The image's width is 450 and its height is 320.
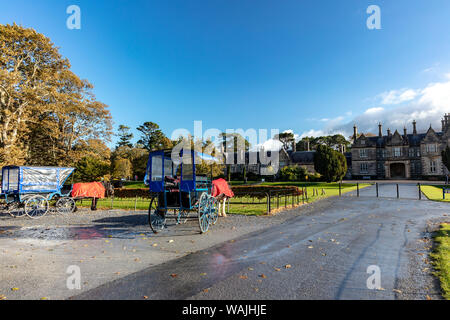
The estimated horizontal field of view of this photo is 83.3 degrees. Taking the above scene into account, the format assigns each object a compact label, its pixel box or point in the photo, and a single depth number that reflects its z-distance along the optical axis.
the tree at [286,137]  100.46
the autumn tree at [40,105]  22.35
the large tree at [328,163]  41.03
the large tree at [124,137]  80.69
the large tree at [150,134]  73.12
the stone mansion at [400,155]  55.72
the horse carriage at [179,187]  8.76
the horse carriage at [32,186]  12.52
